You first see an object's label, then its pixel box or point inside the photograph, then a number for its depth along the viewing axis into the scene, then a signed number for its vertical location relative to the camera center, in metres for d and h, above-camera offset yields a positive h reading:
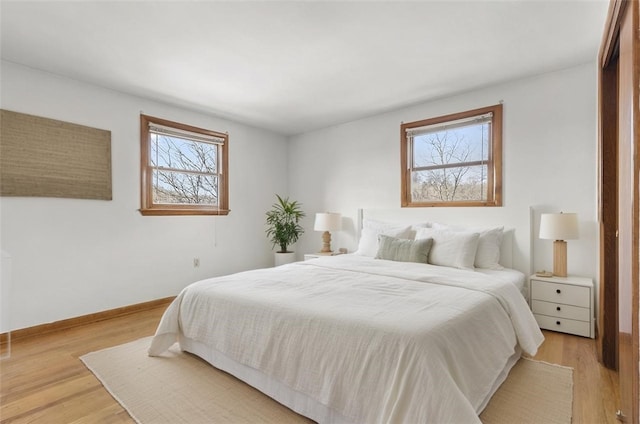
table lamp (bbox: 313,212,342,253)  4.48 -0.16
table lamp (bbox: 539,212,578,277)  2.78 -0.20
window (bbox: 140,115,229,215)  3.78 +0.56
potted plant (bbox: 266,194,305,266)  4.90 -0.24
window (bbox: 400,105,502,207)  3.45 +0.60
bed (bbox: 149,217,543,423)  1.34 -0.67
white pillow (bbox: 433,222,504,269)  3.10 -0.38
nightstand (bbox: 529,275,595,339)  2.65 -0.82
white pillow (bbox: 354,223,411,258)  3.64 -0.29
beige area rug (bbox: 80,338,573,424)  1.69 -1.10
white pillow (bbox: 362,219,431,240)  3.63 -0.18
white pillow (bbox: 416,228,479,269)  2.97 -0.38
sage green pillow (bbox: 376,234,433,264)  3.13 -0.40
